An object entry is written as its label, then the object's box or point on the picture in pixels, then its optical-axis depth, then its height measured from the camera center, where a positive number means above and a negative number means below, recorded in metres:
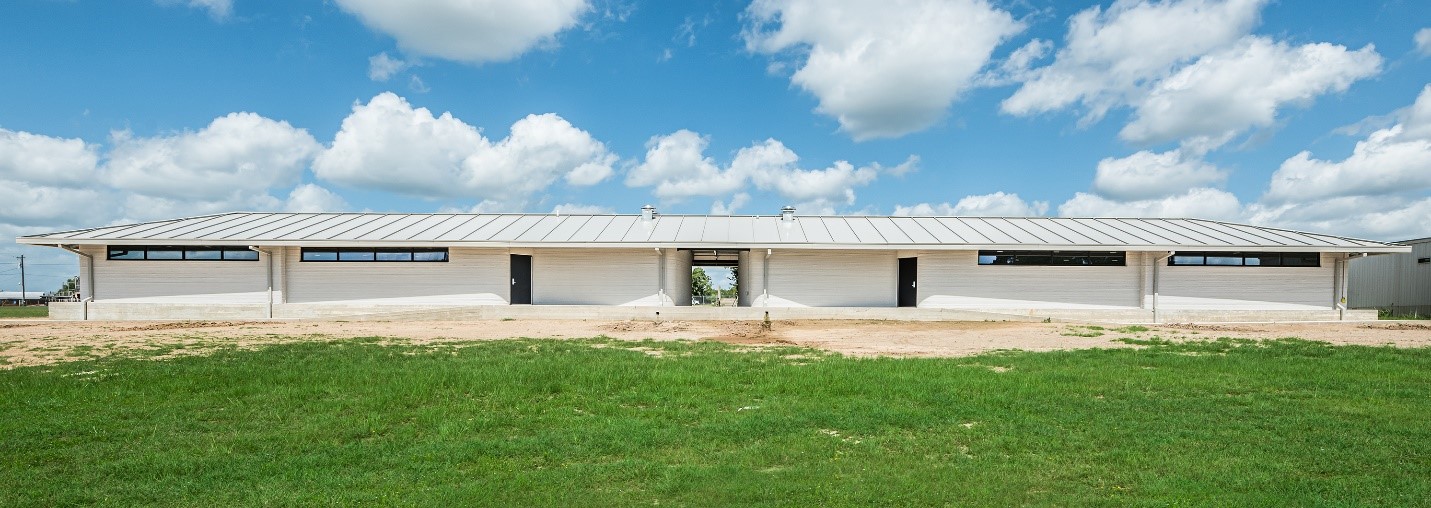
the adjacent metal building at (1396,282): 26.02 -1.08
